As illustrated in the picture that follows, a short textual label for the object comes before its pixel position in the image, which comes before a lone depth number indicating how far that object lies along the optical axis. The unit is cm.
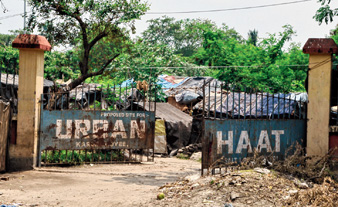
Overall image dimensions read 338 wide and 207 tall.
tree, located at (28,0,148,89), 1512
